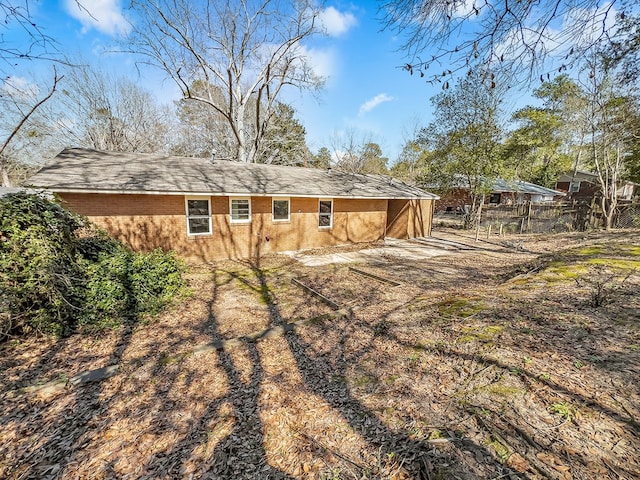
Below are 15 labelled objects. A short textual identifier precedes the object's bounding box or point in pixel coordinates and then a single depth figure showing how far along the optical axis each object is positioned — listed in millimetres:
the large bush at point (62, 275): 4344
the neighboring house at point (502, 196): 25744
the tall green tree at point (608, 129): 12646
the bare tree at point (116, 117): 20328
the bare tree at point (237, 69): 16250
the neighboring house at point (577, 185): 36000
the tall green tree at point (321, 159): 29908
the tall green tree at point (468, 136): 15328
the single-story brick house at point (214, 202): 8438
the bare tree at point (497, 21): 3062
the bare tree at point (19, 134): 17891
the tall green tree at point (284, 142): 24141
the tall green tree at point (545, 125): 20156
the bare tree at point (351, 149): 31531
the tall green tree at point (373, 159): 33344
